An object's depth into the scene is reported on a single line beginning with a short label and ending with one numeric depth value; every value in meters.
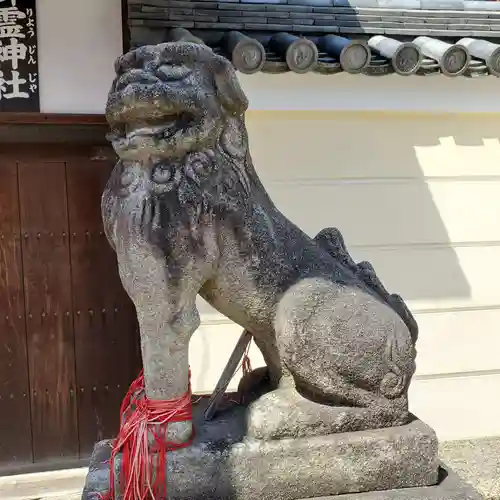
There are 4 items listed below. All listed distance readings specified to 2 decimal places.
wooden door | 3.72
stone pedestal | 1.66
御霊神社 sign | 3.54
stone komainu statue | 1.60
